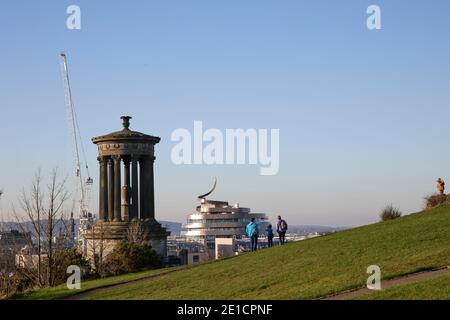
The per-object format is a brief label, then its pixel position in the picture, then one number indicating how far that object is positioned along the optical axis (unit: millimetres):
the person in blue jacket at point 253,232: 38062
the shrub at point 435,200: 41438
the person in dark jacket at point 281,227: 37531
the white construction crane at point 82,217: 180875
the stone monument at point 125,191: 55844
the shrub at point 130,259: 45344
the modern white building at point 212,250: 125800
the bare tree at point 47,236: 38812
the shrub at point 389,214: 42031
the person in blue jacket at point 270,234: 37938
